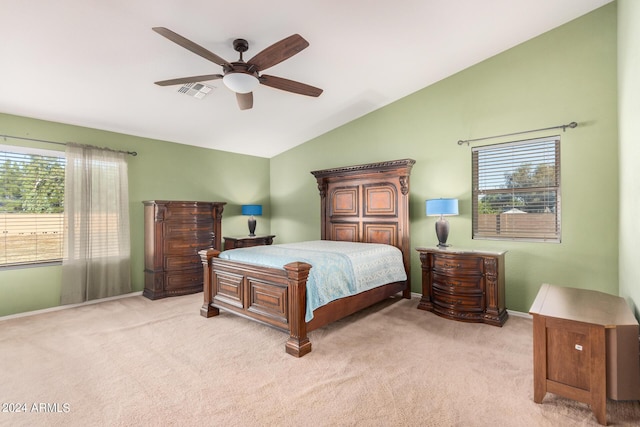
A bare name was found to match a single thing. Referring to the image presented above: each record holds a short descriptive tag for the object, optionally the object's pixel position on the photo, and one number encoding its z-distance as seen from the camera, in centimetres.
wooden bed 281
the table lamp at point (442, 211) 382
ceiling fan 233
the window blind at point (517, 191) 354
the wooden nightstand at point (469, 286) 344
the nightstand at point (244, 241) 561
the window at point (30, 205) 380
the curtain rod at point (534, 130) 334
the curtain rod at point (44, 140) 379
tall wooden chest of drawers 464
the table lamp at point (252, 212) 585
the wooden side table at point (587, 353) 183
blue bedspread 301
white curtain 415
